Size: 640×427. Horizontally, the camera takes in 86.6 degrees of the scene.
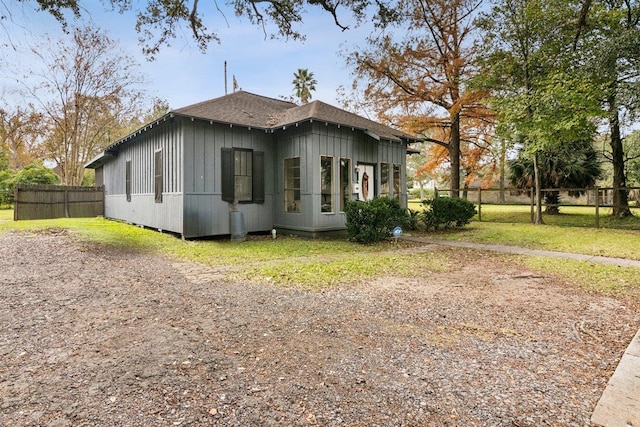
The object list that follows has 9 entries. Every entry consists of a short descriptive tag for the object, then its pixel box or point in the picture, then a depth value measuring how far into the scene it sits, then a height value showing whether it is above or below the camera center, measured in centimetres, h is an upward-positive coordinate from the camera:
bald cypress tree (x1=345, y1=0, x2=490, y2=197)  1505 +606
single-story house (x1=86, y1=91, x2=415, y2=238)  875 +103
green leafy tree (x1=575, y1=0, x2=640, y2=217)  1068 +477
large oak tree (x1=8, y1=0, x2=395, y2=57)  734 +435
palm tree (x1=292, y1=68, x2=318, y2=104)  3591 +1279
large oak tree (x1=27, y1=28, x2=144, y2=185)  1978 +705
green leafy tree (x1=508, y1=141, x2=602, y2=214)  1579 +154
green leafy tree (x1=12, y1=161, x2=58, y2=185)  2112 +184
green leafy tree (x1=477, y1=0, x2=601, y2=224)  1068 +454
